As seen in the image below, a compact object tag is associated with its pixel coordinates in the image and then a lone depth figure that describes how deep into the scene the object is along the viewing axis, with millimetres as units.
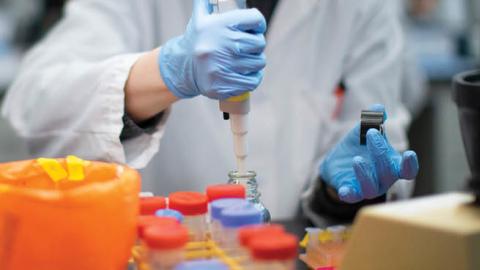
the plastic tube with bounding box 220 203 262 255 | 880
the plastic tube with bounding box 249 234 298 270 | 826
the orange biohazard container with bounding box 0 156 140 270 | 860
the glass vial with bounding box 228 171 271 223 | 1034
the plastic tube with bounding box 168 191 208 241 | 941
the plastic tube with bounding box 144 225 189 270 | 841
